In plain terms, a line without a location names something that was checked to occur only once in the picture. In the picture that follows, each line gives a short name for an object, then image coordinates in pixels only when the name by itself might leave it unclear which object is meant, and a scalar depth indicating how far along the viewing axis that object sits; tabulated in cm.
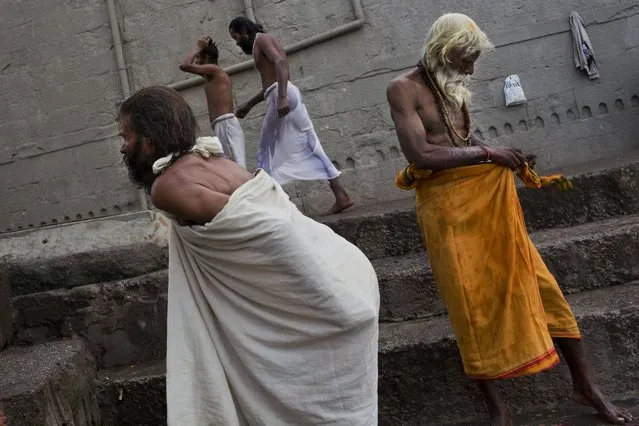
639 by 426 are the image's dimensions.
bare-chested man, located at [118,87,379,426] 279
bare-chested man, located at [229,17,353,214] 601
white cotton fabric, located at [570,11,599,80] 682
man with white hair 346
